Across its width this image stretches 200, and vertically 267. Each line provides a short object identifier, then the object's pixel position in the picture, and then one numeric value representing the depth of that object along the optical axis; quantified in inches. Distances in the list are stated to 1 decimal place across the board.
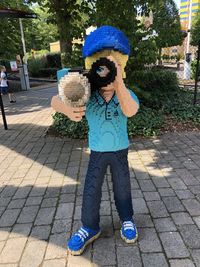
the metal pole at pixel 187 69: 390.7
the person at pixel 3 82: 295.9
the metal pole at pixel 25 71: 416.6
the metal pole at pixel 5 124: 197.6
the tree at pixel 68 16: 179.0
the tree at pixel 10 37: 419.9
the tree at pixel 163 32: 187.5
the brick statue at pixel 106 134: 61.7
